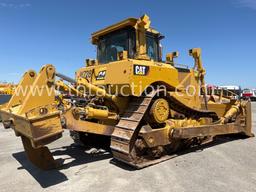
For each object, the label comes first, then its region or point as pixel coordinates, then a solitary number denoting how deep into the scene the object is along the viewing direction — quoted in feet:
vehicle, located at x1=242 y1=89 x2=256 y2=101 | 83.07
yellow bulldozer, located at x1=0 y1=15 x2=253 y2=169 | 11.40
